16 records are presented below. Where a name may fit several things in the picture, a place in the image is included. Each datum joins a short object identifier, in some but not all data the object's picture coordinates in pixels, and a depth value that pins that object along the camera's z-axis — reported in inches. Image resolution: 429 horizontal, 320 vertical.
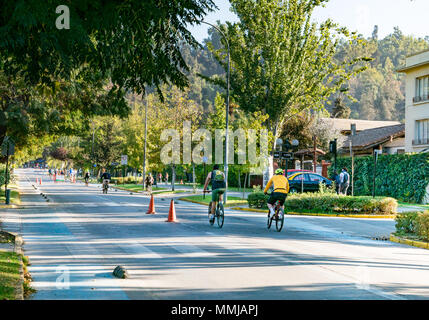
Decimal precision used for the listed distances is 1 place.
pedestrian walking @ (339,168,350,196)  1262.3
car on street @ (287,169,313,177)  1451.5
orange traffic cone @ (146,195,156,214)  875.4
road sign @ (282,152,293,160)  1064.7
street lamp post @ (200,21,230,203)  1168.8
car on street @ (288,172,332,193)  1328.7
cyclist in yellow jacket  653.9
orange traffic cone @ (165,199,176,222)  743.1
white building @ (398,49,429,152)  1652.3
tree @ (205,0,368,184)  1401.3
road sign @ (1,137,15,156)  1004.6
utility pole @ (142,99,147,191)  2029.3
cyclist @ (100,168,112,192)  1621.6
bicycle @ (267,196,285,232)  657.7
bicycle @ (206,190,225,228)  678.1
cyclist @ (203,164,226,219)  689.0
